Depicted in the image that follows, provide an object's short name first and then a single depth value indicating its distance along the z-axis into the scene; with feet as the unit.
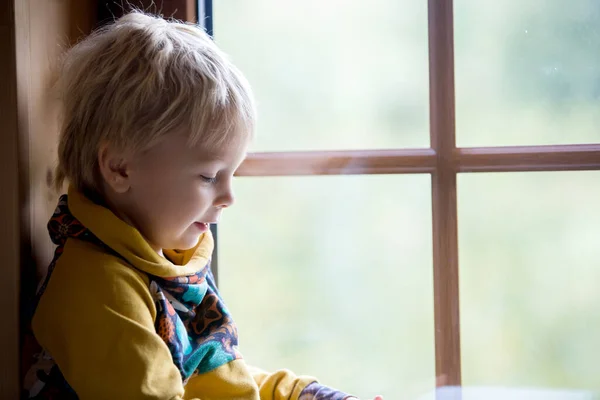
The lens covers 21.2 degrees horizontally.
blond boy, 4.10
